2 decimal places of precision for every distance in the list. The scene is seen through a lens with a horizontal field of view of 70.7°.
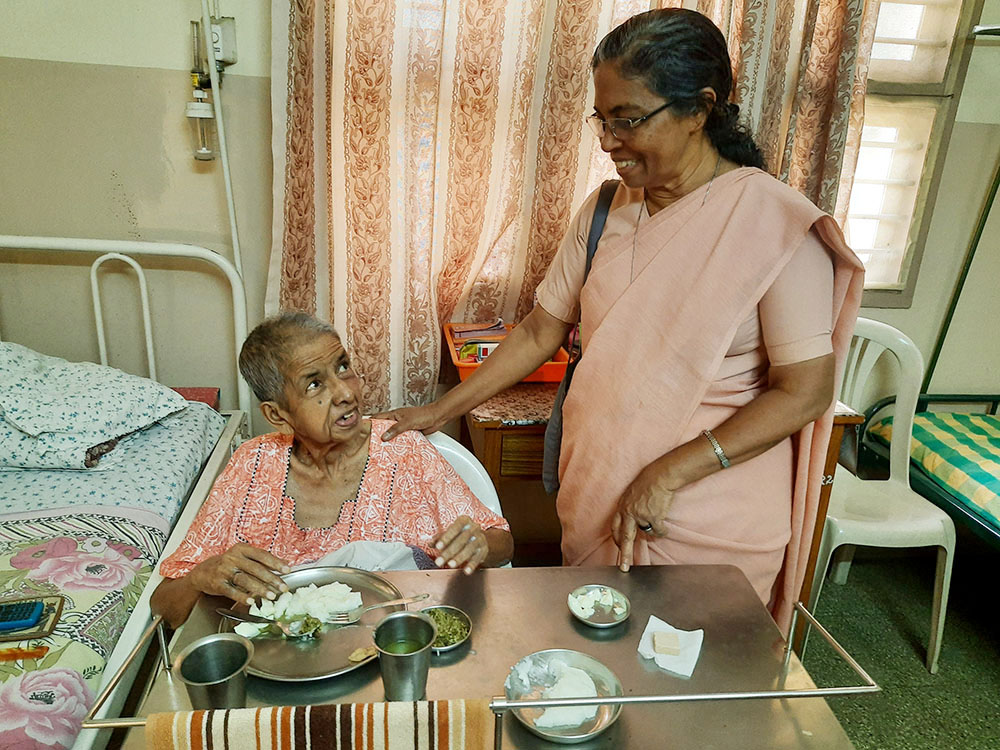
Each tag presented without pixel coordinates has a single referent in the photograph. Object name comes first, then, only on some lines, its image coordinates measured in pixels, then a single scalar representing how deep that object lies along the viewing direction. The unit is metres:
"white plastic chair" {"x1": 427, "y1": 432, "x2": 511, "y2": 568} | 1.68
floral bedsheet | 1.16
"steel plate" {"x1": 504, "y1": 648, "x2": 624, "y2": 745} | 0.89
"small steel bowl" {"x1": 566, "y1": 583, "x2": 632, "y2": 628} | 1.09
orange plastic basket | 2.28
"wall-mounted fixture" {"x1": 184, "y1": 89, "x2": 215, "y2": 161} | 2.27
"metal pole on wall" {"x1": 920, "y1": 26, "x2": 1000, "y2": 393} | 2.73
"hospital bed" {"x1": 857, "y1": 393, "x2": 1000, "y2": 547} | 2.35
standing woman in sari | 1.34
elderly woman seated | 1.45
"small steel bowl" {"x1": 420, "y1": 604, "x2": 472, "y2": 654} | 1.02
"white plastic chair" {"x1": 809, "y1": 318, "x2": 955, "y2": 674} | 2.29
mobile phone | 1.30
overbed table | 0.91
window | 2.59
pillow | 1.96
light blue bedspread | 1.84
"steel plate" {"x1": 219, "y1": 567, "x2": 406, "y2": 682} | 0.98
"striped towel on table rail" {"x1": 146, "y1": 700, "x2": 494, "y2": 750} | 0.74
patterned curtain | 2.17
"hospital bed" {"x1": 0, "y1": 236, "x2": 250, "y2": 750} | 1.23
